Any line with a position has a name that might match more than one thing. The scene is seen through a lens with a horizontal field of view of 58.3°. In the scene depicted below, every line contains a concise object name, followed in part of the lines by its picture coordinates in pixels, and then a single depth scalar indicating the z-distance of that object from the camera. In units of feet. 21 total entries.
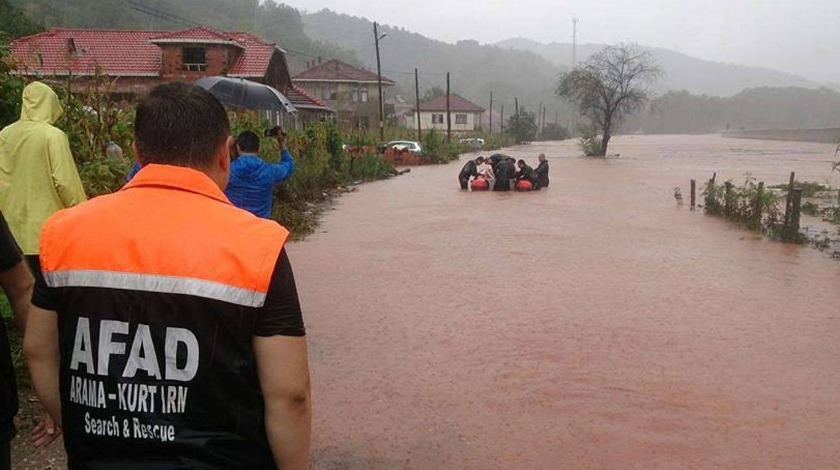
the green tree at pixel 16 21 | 99.04
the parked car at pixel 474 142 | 175.24
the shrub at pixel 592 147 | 157.32
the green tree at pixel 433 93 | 299.99
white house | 265.75
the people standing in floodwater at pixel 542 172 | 72.79
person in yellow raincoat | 12.73
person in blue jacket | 17.28
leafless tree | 163.22
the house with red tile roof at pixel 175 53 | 120.67
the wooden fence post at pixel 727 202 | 48.71
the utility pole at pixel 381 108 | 125.40
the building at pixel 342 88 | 207.92
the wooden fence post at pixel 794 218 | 40.43
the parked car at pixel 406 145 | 117.67
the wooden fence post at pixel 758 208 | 44.73
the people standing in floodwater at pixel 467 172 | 71.31
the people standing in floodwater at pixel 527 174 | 70.85
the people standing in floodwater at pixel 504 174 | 69.26
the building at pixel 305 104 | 142.00
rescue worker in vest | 5.22
